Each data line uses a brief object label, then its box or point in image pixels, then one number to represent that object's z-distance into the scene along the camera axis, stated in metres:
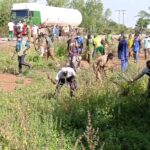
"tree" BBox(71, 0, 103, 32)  87.38
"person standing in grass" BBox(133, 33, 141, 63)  24.70
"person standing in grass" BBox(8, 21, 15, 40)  36.49
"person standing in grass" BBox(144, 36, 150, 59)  27.18
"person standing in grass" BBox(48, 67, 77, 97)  12.02
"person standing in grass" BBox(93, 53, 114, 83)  13.91
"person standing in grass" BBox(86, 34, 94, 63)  23.80
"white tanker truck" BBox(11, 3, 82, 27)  41.16
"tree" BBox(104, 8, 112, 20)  94.95
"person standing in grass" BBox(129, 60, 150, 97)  10.89
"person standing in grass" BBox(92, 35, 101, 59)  23.54
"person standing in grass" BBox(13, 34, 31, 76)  17.34
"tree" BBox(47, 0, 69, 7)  81.50
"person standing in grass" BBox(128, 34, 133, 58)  26.22
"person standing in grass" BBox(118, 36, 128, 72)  20.50
